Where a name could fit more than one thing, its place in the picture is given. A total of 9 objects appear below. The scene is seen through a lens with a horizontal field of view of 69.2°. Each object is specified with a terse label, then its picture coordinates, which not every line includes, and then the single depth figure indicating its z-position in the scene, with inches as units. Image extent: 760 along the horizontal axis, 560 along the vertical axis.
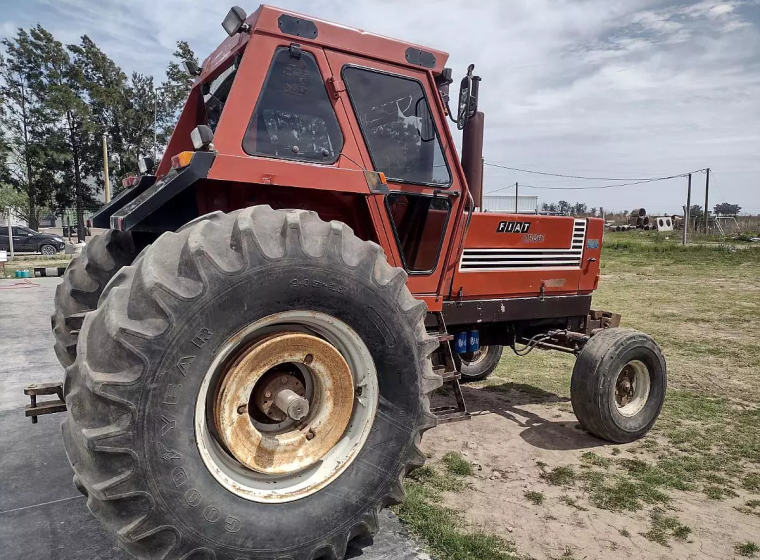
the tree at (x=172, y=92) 1229.1
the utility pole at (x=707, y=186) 1174.3
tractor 83.3
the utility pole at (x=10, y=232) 821.0
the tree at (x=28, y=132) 1482.5
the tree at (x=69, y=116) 1471.5
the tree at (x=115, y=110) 1528.1
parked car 995.3
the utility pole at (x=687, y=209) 1048.8
